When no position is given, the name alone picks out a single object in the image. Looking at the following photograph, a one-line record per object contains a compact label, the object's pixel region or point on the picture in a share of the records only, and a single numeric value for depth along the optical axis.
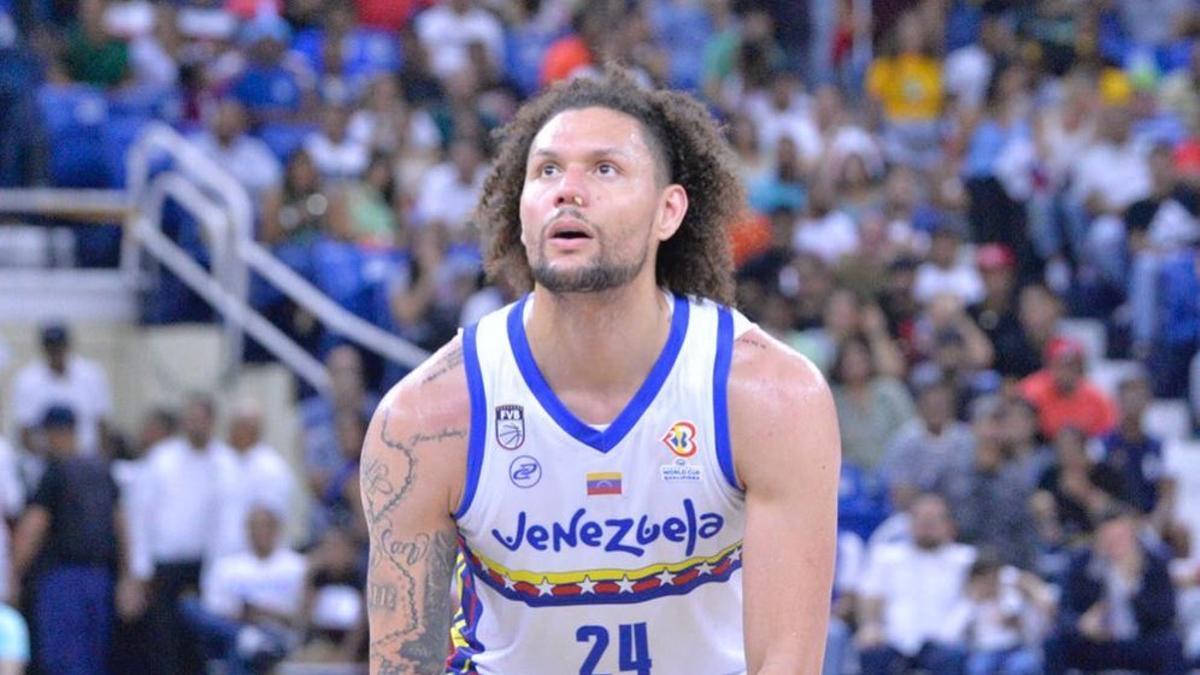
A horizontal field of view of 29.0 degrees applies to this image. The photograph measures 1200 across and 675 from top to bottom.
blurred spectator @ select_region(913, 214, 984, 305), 16.27
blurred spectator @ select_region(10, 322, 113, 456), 14.84
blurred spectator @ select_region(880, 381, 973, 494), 13.38
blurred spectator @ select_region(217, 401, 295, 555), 14.05
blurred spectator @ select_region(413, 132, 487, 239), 16.66
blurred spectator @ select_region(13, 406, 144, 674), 13.16
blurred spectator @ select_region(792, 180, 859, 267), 16.80
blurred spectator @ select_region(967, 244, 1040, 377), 15.84
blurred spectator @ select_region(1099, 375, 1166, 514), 14.30
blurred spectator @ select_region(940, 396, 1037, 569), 13.02
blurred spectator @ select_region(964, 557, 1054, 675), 12.23
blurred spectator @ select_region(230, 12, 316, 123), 17.48
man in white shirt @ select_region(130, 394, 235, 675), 14.05
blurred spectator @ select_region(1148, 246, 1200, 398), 16.09
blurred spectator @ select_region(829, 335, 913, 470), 14.57
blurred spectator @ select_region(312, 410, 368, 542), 13.53
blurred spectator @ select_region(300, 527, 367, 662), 12.80
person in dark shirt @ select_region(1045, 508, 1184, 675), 12.43
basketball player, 5.08
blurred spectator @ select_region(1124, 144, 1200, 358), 16.30
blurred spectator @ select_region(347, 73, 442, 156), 17.41
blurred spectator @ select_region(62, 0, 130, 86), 17.34
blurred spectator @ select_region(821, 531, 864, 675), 12.40
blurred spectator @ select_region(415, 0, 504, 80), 18.88
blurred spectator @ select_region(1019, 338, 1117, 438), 14.86
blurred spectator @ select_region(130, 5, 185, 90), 17.64
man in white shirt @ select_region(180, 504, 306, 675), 13.08
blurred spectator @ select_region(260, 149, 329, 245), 16.17
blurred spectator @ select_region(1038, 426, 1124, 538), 13.80
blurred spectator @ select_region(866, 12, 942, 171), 19.84
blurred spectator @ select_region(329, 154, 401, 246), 16.34
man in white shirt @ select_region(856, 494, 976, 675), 12.59
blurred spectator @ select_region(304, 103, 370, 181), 17.16
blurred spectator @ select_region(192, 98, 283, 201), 16.64
